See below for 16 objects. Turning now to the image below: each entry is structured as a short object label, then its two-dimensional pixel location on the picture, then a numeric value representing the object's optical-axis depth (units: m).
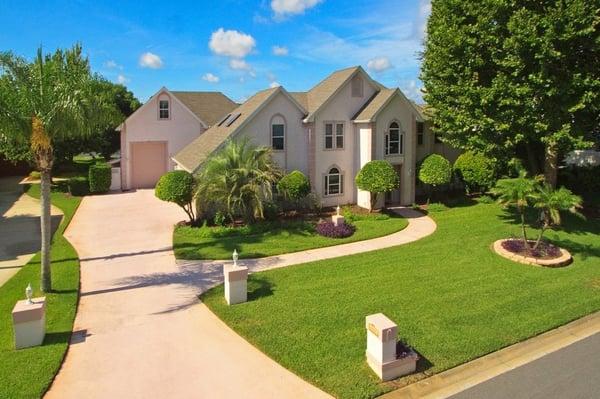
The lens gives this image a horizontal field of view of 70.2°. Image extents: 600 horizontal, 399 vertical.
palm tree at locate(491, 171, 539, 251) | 14.67
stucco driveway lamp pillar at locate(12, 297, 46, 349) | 8.94
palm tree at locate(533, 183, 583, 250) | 14.48
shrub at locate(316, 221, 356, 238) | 18.39
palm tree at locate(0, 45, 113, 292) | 10.91
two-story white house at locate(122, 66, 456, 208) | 22.44
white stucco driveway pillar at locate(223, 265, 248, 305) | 11.30
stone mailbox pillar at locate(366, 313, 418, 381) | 8.07
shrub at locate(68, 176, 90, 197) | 28.12
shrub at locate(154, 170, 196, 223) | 18.62
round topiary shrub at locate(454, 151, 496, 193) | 25.08
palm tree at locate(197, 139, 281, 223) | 18.53
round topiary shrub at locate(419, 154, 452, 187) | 24.00
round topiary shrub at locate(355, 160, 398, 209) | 21.91
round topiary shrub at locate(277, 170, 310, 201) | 21.05
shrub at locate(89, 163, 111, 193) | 28.67
